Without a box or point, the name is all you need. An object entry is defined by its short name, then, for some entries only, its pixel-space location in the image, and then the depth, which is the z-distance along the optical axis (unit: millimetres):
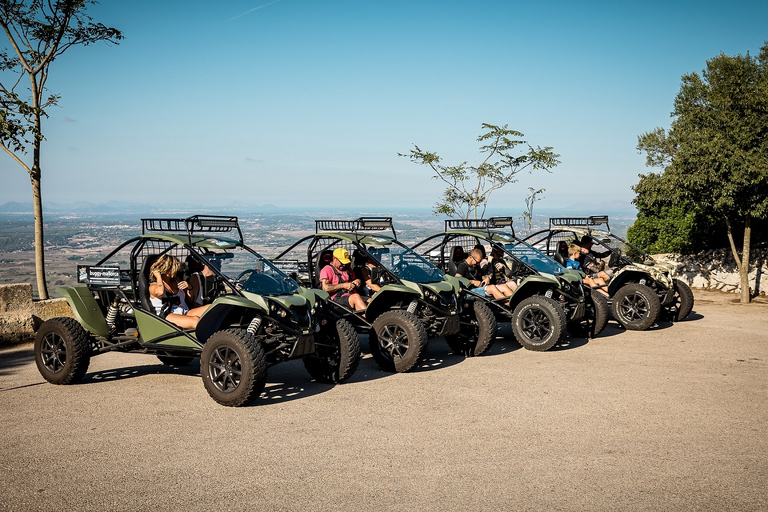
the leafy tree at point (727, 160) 15047
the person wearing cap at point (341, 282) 9320
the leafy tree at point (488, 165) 20297
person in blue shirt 12672
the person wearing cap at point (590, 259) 13041
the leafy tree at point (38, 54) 11430
